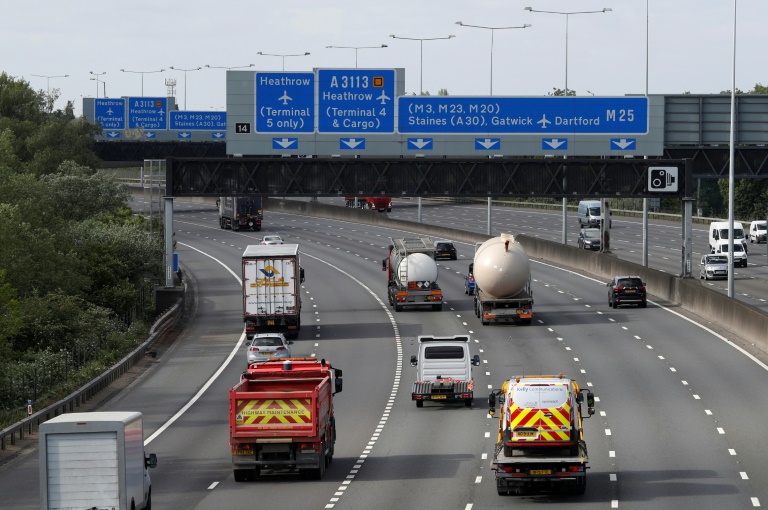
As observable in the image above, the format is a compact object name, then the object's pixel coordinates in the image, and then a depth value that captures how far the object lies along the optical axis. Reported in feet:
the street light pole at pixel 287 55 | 347.71
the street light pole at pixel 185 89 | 500.94
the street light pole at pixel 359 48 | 301.82
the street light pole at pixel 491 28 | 273.29
